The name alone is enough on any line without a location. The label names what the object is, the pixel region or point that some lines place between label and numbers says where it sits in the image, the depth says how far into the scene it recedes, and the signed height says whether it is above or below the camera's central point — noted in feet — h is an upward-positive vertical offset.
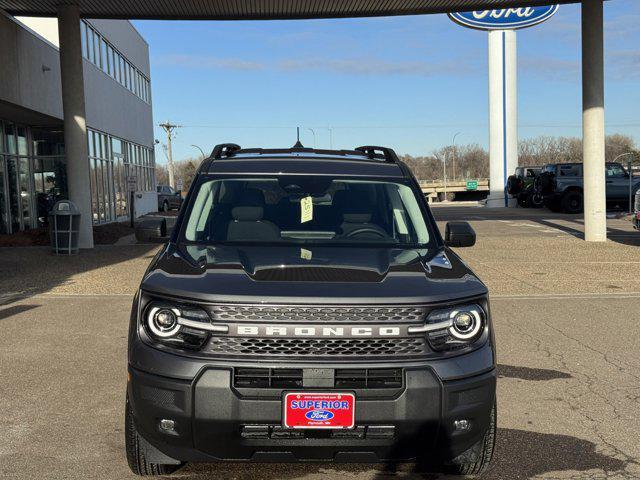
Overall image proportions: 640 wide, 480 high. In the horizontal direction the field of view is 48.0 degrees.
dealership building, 59.93 +7.69
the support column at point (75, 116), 55.01 +6.07
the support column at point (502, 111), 130.52 +12.66
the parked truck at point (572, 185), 93.56 -1.00
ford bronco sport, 10.19 -2.58
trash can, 52.19 -2.34
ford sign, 120.16 +27.31
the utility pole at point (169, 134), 239.48 +21.38
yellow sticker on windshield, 14.88 -0.45
